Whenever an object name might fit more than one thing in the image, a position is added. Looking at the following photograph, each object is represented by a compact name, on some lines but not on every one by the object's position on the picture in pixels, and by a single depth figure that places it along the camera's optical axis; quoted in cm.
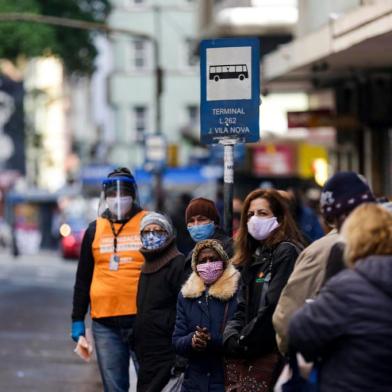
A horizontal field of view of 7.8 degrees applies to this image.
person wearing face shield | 1954
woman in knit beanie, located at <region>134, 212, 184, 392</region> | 1847
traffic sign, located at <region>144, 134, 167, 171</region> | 6583
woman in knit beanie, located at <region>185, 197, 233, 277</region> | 1838
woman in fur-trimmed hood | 1655
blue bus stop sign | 1930
